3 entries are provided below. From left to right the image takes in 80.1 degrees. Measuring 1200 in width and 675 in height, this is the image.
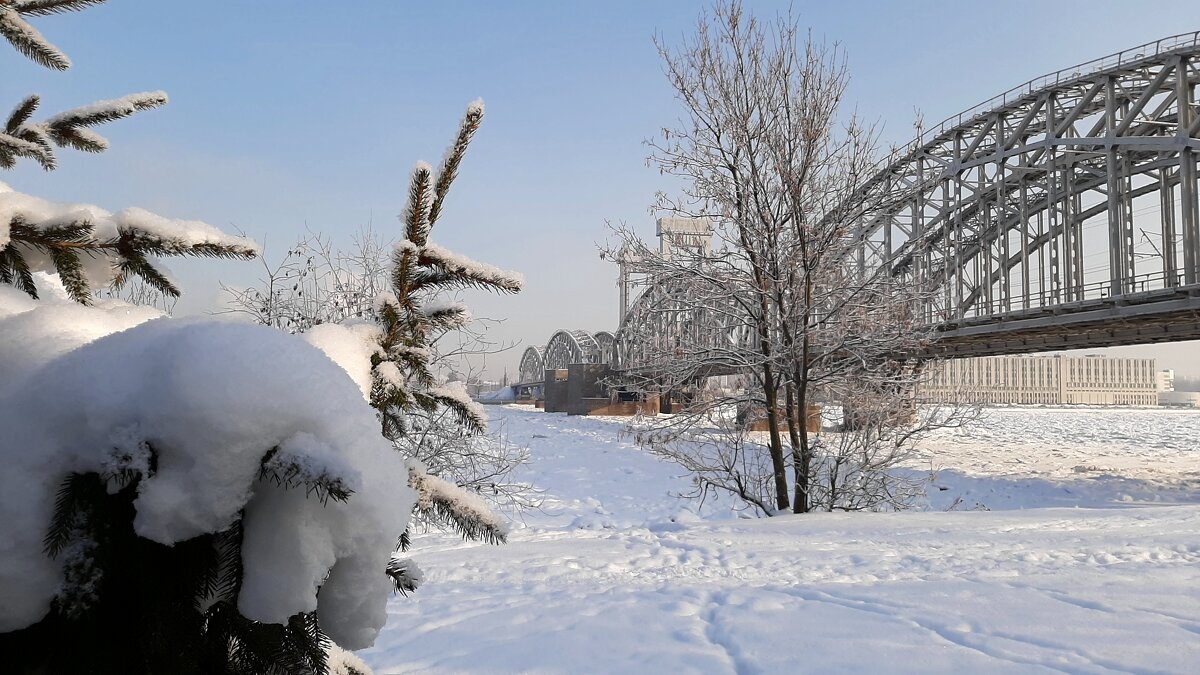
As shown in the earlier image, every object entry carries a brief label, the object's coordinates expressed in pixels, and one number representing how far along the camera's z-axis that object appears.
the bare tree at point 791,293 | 9.56
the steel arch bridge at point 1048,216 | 10.52
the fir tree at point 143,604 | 0.80
